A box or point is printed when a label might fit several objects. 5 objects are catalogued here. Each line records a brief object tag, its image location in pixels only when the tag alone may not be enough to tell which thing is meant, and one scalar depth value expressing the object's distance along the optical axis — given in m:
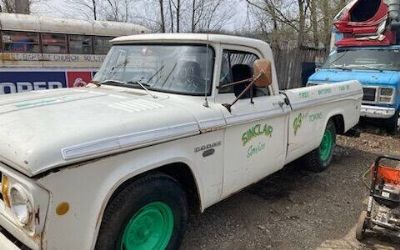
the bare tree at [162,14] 22.25
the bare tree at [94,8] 23.86
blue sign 7.95
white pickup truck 2.35
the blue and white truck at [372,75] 8.43
